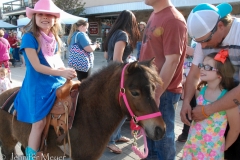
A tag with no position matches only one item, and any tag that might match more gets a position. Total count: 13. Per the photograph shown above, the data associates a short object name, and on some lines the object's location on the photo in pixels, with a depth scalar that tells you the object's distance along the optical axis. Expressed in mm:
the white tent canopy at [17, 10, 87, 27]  13961
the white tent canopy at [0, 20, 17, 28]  20083
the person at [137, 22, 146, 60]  7914
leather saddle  2236
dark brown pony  1883
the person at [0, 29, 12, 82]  8117
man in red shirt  2219
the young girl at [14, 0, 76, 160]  2277
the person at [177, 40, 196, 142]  4123
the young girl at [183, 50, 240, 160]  1951
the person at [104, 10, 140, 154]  3293
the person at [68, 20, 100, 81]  4586
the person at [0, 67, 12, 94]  5781
